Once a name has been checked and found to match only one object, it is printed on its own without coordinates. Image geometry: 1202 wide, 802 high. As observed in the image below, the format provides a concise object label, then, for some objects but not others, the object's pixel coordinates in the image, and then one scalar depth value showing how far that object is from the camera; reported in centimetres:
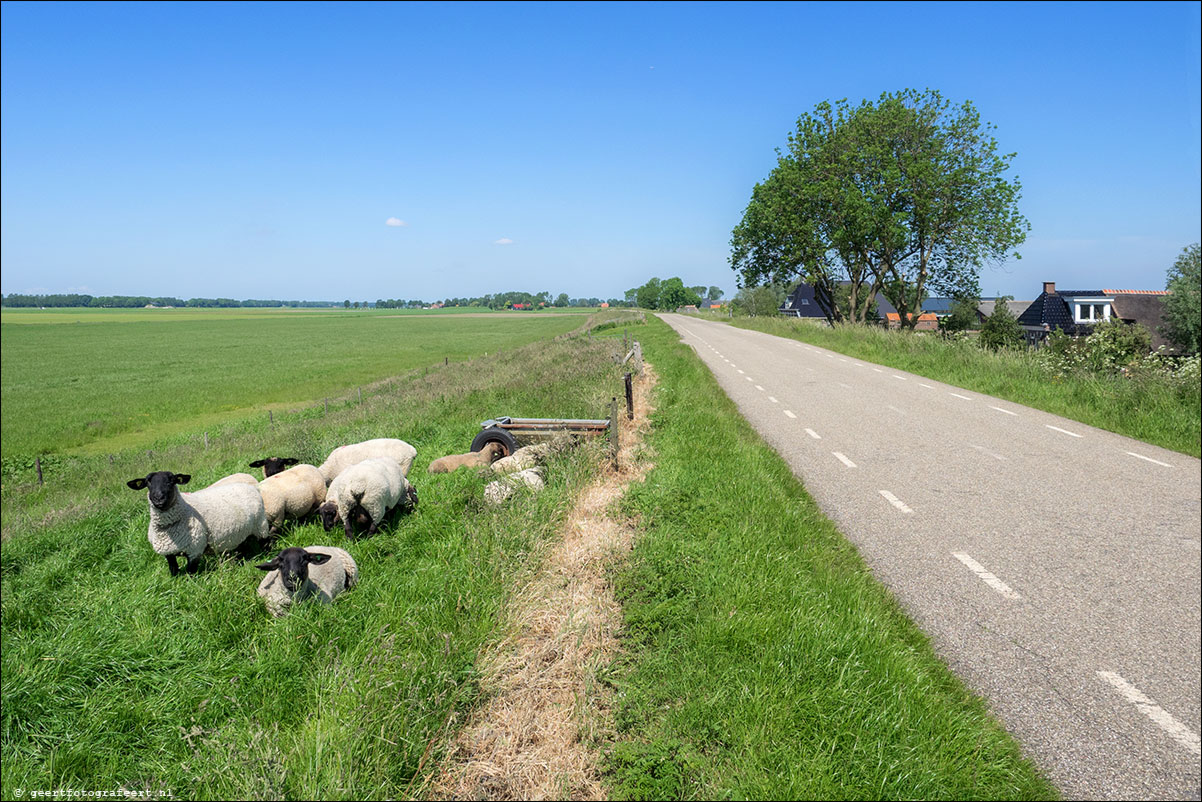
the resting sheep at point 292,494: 754
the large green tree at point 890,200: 3634
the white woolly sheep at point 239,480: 777
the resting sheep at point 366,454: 894
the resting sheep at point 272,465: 862
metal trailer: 1023
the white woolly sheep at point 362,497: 718
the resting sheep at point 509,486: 760
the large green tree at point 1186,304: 3398
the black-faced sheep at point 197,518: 620
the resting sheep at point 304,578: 543
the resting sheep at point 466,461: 995
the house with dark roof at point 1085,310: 4262
